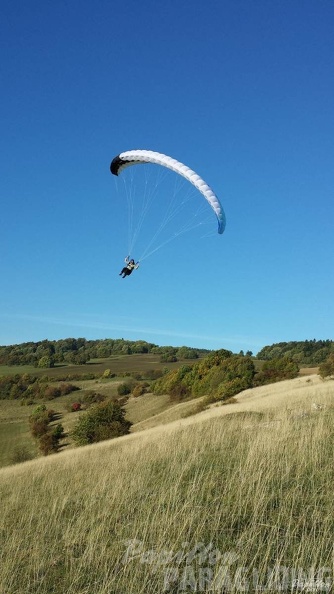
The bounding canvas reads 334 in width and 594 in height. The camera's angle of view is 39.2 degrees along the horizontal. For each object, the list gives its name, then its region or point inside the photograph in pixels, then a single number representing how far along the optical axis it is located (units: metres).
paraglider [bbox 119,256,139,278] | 23.44
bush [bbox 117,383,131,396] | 94.28
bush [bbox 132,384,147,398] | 87.21
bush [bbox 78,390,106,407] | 90.81
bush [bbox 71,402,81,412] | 86.31
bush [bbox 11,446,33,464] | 56.20
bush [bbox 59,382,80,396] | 105.17
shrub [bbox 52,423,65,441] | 62.50
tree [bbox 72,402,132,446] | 53.00
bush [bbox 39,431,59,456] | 57.81
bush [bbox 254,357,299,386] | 70.44
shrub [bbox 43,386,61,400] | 102.38
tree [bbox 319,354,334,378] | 49.40
